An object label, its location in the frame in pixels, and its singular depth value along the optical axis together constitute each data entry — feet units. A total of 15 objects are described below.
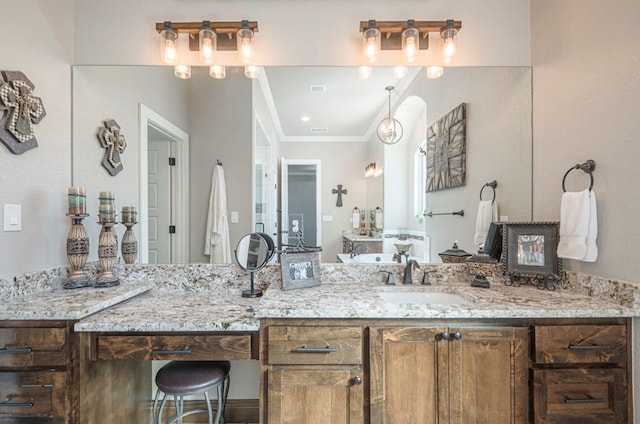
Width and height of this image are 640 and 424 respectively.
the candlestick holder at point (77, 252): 5.28
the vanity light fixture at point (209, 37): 5.61
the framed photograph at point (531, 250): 5.27
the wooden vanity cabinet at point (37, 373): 3.99
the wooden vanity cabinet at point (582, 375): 4.04
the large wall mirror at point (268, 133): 6.04
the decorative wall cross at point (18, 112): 4.56
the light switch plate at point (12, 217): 4.61
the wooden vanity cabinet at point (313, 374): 4.08
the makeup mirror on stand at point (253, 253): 5.60
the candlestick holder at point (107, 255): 5.57
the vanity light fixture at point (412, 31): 5.60
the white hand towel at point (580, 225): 4.57
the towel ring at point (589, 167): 4.62
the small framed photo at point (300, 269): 5.43
